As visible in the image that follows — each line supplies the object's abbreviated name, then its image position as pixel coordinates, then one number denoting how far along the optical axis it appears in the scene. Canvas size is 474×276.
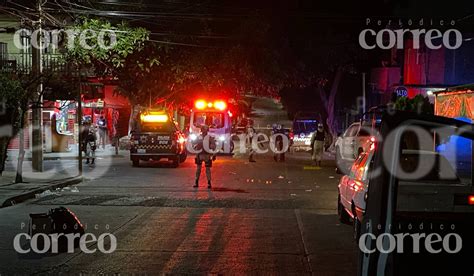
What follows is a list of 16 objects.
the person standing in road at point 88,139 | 22.81
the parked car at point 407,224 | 3.39
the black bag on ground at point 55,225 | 8.61
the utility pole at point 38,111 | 17.05
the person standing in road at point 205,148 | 15.62
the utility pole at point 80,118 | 18.11
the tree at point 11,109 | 15.05
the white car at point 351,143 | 19.23
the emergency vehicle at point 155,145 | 23.08
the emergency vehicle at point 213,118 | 29.42
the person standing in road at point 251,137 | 26.02
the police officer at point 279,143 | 25.56
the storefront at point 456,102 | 14.82
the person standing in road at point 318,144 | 23.38
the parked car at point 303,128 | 40.37
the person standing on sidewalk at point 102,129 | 31.90
